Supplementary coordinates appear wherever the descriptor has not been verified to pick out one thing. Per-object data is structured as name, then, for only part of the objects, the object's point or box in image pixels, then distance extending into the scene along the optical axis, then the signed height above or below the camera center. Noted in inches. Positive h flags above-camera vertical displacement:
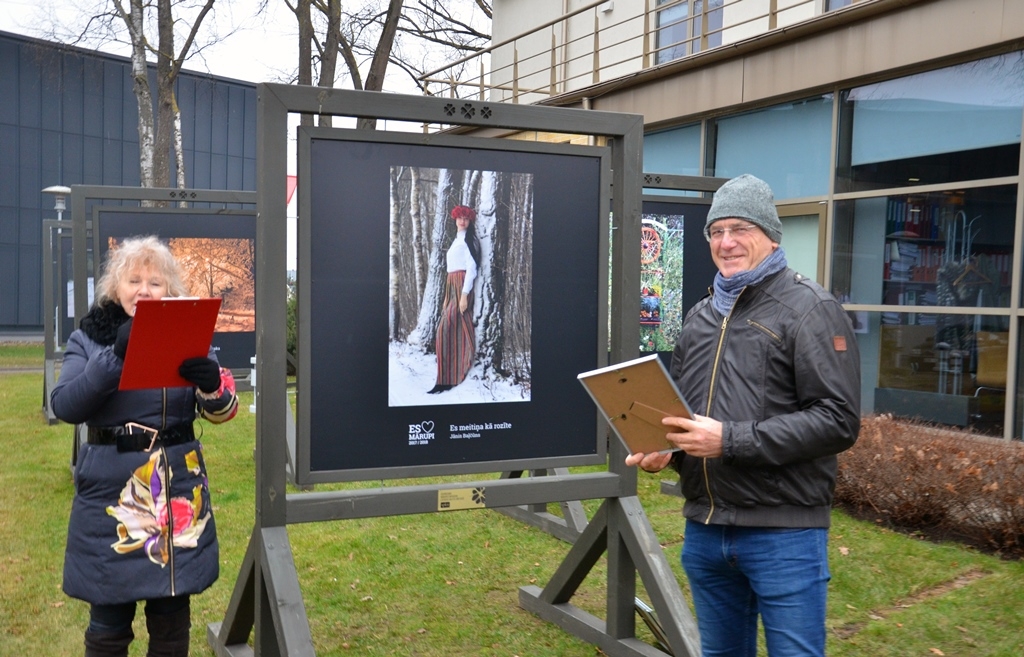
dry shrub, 243.9 -53.0
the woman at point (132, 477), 140.5 -30.9
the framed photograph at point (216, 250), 386.3 +10.9
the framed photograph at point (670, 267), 323.3 +6.8
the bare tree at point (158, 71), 853.8 +184.9
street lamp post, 498.0 -27.9
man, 110.5 -15.9
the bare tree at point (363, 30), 756.6 +214.3
